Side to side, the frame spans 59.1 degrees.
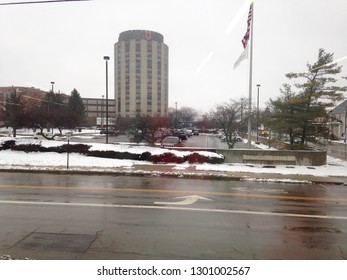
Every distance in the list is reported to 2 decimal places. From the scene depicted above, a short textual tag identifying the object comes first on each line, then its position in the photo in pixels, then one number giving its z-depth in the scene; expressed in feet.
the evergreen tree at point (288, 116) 69.00
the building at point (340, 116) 225.15
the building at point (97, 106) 484.33
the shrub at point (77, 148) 70.49
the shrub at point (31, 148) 71.31
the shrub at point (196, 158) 64.85
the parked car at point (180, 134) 147.59
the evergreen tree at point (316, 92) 68.74
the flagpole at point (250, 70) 72.26
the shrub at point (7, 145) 73.34
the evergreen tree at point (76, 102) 250.94
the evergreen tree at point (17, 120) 83.87
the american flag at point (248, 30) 66.22
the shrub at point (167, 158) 65.16
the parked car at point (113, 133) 159.79
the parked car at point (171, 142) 90.63
